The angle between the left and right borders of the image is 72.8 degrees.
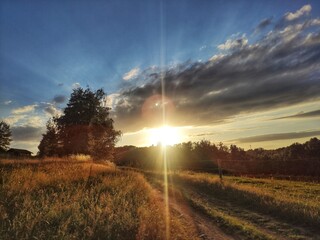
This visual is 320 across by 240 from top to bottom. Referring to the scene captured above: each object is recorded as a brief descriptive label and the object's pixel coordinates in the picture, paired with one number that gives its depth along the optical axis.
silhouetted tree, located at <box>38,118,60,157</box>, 35.50
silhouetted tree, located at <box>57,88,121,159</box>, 34.38
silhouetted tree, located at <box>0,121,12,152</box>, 60.09
